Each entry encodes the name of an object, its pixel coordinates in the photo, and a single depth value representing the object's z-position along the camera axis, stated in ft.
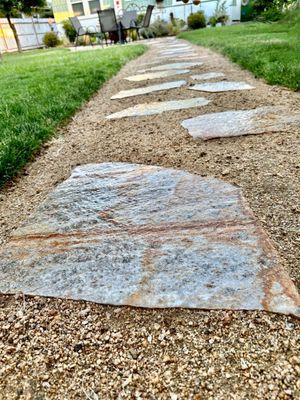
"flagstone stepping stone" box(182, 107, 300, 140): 5.33
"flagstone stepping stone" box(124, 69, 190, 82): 11.40
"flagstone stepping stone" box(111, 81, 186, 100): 9.35
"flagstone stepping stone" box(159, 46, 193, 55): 18.90
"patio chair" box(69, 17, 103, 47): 37.12
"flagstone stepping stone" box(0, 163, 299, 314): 2.32
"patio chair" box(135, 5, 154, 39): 34.88
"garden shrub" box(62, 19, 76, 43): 51.42
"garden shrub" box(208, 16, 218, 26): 48.84
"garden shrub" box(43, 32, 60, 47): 53.06
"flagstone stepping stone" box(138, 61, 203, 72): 12.81
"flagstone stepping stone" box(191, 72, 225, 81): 10.04
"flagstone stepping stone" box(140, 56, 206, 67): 14.29
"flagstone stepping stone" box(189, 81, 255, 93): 8.34
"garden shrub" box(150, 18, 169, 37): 42.34
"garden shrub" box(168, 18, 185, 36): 43.42
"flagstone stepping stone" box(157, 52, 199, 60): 15.90
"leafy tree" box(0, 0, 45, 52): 44.34
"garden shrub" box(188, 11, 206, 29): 47.19
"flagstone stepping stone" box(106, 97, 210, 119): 7.27
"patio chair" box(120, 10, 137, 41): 35.42
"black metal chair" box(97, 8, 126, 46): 29.40
